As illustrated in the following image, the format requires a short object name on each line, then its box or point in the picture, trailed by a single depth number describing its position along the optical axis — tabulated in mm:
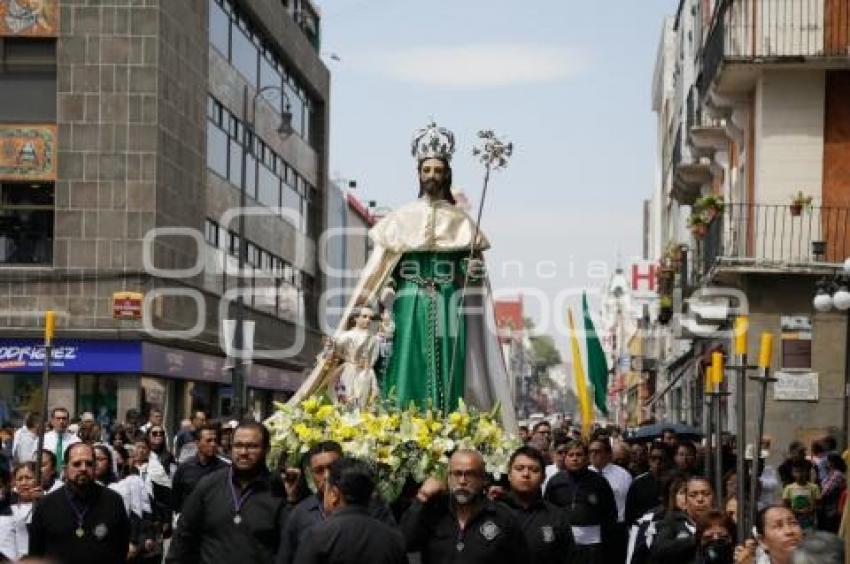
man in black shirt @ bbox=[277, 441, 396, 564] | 10188
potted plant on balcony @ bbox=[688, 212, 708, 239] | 33375
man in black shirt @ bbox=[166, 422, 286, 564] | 10852
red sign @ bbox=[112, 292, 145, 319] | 43406
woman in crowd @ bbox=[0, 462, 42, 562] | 13305
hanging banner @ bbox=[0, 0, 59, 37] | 43219
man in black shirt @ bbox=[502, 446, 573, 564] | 11227
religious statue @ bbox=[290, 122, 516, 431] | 15445
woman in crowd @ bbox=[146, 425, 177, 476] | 20548
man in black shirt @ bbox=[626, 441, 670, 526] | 16734
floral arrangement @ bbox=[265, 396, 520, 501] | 12453
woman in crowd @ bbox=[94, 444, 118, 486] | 16391
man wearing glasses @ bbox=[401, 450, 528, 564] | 10203
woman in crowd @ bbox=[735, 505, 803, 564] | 9008
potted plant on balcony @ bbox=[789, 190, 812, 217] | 28781
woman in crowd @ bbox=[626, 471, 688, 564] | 11979
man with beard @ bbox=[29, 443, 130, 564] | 11875
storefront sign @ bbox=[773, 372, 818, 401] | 30344
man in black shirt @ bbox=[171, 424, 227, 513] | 16016
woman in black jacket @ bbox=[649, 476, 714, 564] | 11062
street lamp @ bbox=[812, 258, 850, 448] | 19125
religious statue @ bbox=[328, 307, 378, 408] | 15484
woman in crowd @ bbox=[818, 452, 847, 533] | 18594
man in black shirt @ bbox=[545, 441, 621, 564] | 14828
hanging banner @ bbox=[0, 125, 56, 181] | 43438
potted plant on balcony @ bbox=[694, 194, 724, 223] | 31589
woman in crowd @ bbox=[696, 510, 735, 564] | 11048
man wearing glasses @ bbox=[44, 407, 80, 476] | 22750
